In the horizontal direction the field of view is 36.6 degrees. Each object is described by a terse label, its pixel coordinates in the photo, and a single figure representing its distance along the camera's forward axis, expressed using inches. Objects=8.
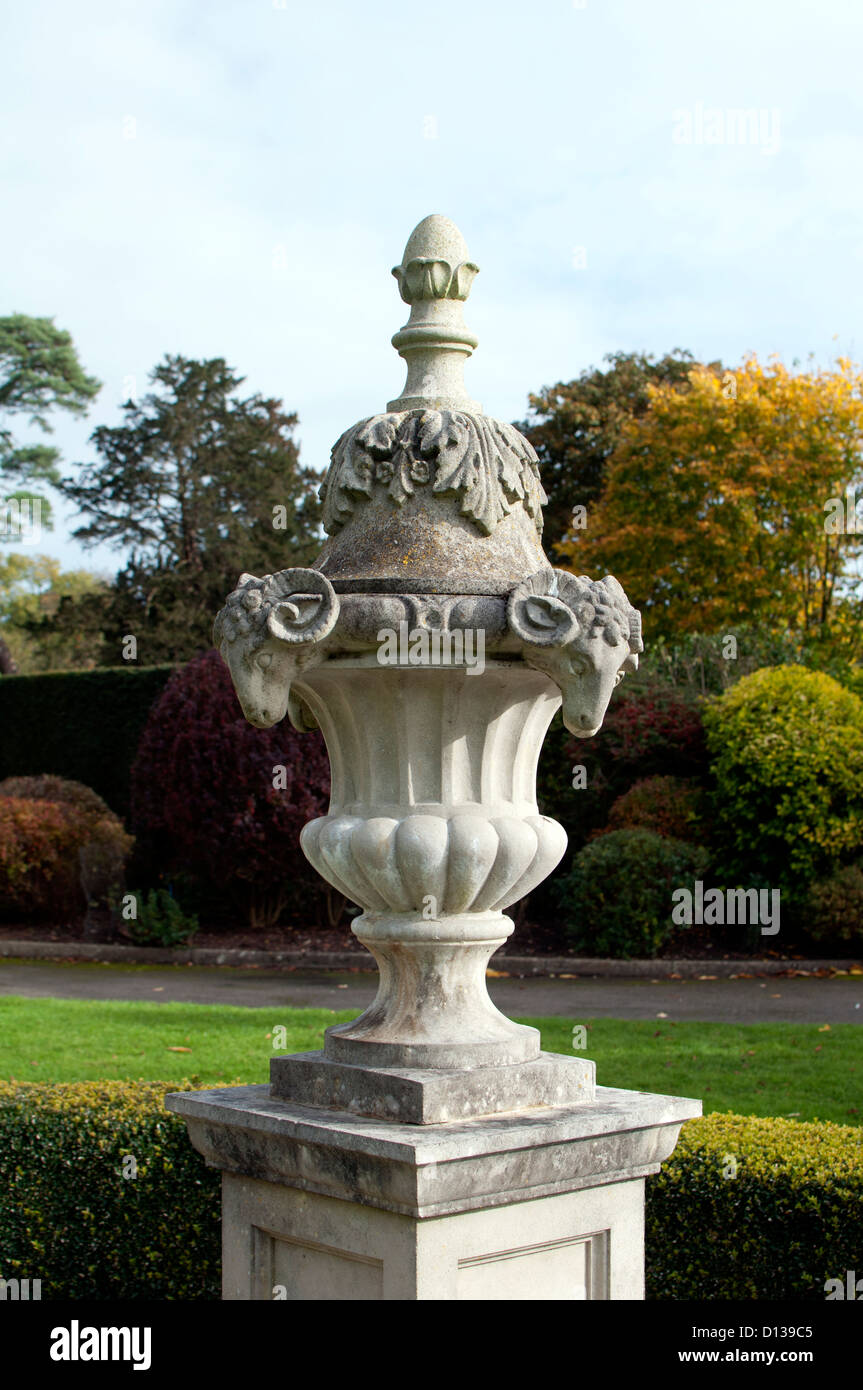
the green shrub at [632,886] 466.9
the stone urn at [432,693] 124.2
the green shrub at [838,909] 463.8
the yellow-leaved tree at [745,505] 751.1
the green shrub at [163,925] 525.3
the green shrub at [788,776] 478.9
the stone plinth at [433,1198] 113.0
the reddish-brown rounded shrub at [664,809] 507.5
